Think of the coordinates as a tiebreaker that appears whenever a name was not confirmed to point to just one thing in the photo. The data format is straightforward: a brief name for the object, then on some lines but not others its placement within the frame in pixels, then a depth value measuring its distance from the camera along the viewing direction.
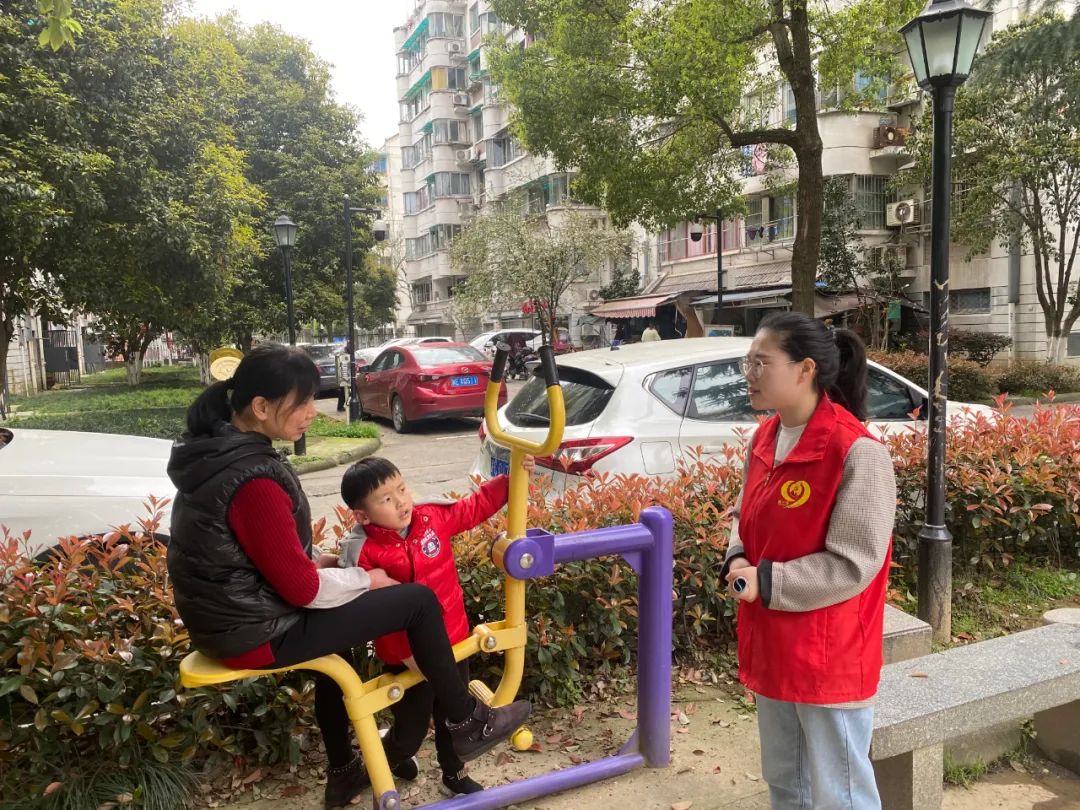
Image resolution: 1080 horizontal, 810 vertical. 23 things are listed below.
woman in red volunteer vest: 1.97
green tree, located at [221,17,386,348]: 24.70
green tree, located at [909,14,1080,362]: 17.00
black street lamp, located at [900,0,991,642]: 4.09
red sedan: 12.94
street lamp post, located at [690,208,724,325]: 16.78
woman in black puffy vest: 2.02
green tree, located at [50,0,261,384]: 12.30
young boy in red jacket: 2.39
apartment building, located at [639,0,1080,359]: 21.56
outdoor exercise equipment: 2.33
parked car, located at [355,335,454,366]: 22.11
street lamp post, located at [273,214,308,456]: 14.42
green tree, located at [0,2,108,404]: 9.74
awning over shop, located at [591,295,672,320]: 27.42
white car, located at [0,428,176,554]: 4.00
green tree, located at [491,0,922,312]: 11.15
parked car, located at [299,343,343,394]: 22.27
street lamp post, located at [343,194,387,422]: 14.88
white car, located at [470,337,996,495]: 4.91
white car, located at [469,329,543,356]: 29.80
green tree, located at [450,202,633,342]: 28.92
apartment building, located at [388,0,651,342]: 37.88
